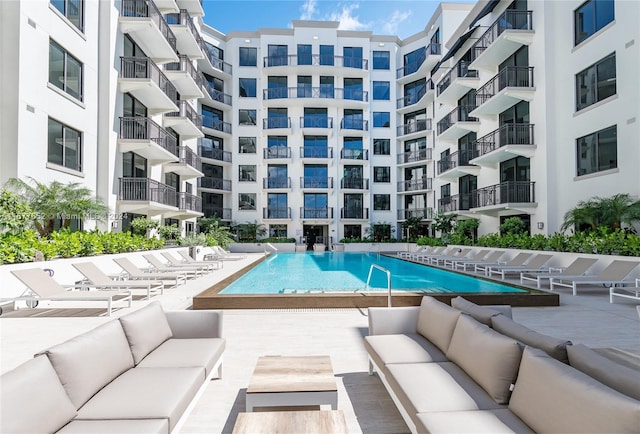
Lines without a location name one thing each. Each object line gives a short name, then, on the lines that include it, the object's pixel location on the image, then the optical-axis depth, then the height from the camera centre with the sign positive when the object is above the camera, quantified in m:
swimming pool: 11.26 -1.99
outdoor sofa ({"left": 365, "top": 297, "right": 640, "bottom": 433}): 1.95 -1.06
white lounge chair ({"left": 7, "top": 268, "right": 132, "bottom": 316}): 7.36 -1.32
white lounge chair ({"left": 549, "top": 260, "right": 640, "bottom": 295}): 9.49 -1.26
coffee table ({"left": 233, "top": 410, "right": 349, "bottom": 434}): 2.39 -1.30
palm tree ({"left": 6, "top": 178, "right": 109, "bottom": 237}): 10.94 +0.76
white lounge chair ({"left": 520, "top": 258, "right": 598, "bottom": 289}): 10.80 -1.18
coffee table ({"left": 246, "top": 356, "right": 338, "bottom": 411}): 2.99 -1.32
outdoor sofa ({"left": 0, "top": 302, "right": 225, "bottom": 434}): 2.16 -1.21
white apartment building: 13.27 +6.21
